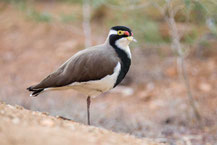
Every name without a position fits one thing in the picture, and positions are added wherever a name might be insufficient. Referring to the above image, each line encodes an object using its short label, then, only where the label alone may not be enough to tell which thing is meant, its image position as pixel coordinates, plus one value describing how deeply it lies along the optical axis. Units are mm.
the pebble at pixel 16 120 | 7669
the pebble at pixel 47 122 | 8219
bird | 10844
